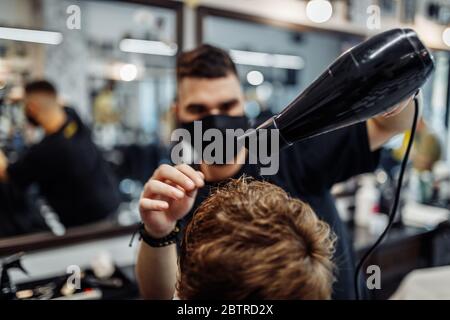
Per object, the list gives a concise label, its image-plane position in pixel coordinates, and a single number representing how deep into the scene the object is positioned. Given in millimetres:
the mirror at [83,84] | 1722
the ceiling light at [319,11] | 2350
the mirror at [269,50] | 2080
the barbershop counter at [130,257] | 1534
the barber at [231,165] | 740
